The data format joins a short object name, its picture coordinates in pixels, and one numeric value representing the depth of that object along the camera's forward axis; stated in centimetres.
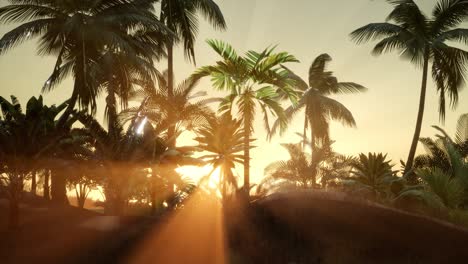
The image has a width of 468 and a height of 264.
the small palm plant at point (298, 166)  2961
